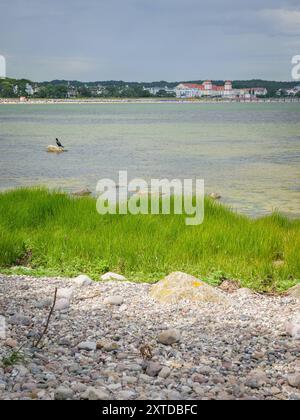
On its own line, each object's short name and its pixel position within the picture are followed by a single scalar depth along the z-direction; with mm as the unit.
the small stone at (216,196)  22341
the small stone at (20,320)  7379
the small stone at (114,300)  8406
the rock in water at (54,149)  41406
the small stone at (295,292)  9094
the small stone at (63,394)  5363
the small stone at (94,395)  5348
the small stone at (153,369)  6055
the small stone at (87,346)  6656
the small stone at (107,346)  6641
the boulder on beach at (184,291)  8531
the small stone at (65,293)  8562
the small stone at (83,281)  9410
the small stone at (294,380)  5914
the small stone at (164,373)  5988
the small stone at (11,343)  6641
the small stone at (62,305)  8109
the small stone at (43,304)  8133
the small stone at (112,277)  9820
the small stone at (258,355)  6598
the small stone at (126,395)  5442
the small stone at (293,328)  7250
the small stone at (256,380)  5852
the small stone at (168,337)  6883
